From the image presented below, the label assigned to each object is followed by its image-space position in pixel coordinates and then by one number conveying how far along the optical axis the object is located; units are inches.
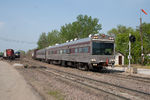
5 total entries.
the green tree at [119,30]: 2699.1
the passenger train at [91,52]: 618.5
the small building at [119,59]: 1226.0
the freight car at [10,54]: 1867.1
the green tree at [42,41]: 3277.6
